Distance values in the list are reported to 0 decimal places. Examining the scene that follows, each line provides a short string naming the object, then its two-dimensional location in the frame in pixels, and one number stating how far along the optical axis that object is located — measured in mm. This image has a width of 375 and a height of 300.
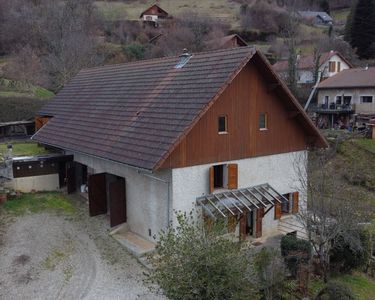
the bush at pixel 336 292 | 14625
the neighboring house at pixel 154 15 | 83725
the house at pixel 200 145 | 17297
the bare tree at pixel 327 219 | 16422
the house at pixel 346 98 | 48844
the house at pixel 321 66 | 64062
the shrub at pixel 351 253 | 17875
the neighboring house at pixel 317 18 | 98938
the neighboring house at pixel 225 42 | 64312
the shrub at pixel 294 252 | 16453
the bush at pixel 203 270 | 11320
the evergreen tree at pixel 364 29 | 75688
